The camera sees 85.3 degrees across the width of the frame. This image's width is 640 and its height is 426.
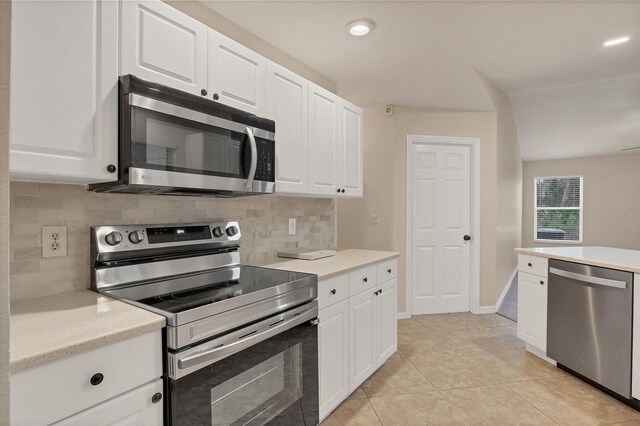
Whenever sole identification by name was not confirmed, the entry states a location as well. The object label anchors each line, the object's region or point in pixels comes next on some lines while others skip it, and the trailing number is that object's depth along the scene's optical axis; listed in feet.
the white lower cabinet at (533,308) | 9.15
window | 22.80
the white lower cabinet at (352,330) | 6.37
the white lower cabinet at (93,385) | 2.78
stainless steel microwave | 4.31
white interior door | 13.53
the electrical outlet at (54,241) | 4.50
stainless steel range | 3.87
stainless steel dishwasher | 7.18
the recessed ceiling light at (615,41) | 9.35
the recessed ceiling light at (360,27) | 7.78
